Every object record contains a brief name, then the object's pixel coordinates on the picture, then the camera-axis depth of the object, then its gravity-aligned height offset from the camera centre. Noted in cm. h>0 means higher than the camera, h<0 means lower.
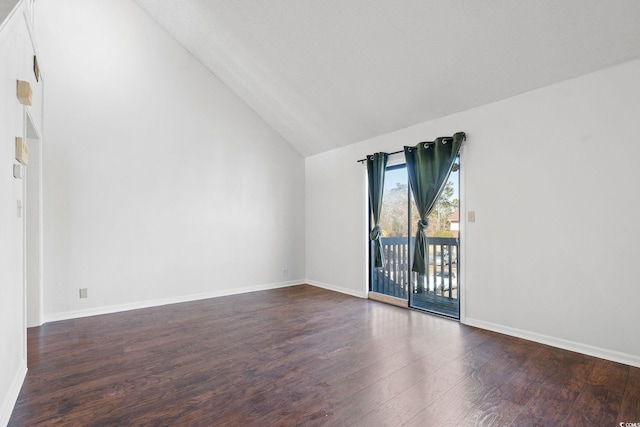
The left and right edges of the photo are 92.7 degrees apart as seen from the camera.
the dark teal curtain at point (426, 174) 357 +48
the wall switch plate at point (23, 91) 206 +86
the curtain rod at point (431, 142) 346 +86
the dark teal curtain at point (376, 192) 443 +32
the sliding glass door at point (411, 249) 381 -49
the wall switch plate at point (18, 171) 204 +32
